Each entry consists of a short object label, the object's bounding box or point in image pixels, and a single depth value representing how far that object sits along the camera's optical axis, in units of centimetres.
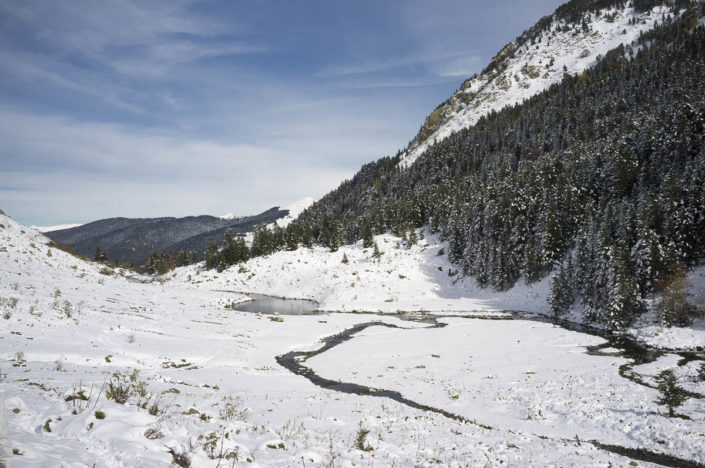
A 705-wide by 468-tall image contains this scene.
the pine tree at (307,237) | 9806
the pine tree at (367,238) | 8869
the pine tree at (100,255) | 11139
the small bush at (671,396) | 1546
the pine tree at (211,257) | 8981
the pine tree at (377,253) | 7978
